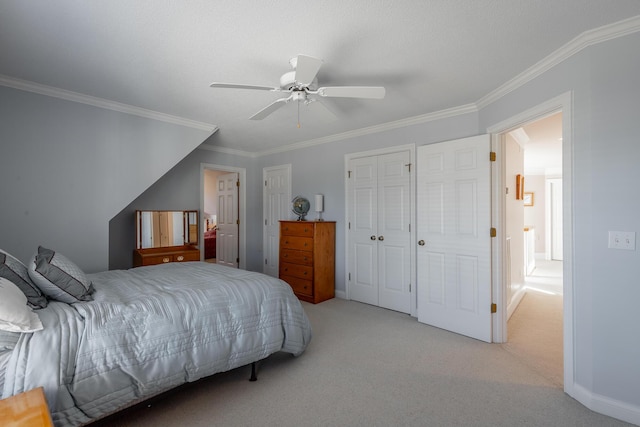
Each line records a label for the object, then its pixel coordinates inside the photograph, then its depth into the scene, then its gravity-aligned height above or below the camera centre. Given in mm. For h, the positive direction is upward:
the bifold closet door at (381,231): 3770 -223
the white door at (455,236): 2955 -231
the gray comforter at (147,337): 1404 -688
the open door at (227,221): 5535 -133
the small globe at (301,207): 4577 +98
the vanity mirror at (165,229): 4039 -202
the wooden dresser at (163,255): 3844 -530
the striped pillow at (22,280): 1605 -354
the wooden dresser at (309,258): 4164 -617
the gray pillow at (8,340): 1323 -546
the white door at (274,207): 5145 +115
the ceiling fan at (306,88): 1864 +858
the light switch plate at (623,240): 1799 -160
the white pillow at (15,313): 1308 -430
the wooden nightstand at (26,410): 997 -677
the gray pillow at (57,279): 1718 -369
